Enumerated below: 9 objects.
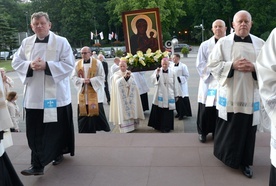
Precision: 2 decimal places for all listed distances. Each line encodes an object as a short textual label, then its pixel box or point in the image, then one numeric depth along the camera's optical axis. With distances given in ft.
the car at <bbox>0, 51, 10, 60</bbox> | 149.07
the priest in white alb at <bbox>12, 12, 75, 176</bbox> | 13.80
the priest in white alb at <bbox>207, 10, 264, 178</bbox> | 13.42
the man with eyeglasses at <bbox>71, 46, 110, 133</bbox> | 22.49
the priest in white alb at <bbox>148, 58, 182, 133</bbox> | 25.79
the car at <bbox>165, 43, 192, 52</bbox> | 151.29
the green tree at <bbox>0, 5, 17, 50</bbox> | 144.97
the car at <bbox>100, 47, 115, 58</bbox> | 135.30
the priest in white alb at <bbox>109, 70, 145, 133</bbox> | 25.14
